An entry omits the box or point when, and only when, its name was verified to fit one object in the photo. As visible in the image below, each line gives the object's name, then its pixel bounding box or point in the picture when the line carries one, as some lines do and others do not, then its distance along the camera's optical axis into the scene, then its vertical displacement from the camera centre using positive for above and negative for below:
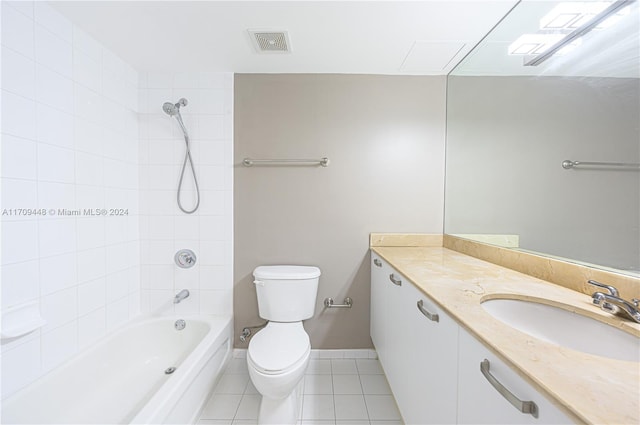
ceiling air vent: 1.47 +0.94
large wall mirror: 0.95 +0.35
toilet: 1.27 -0.73
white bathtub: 1.15 -0.91
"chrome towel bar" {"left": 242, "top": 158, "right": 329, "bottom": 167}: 1.91 +0.32
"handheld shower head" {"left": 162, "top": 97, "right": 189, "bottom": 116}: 1.76 +0.64
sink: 0.72 -0.36
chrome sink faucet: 0.72 -0.26
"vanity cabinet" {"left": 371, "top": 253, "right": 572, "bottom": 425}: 0.58 -0.48
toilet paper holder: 1.95 -0.69
